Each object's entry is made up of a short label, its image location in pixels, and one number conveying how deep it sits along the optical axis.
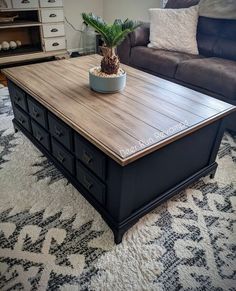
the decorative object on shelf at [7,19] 2.86
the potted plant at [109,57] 1.31
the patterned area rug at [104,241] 1.04
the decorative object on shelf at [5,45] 3.08
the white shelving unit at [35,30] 2.88
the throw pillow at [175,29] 2.47
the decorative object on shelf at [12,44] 3.16
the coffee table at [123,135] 1.06
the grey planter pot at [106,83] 1.38
